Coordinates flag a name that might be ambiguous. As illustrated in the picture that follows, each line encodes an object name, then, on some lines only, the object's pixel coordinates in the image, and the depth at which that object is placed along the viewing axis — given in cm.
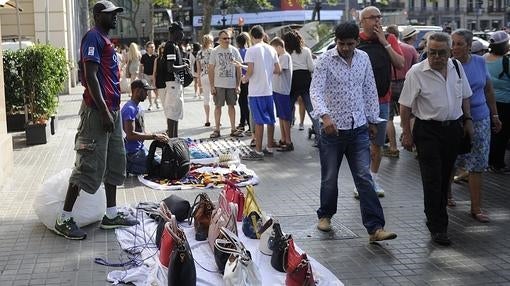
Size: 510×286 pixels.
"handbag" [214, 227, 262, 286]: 432
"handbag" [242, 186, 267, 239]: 556
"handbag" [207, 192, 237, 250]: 519
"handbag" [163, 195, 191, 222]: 606
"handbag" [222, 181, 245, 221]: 605
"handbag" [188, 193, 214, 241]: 554
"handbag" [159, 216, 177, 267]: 461
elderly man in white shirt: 558
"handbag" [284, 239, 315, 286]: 436
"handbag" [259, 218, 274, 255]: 505
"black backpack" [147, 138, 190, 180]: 811
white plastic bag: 593
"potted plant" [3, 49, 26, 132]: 1087
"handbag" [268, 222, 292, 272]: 479
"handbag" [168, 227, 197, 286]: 428
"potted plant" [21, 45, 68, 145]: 1094
